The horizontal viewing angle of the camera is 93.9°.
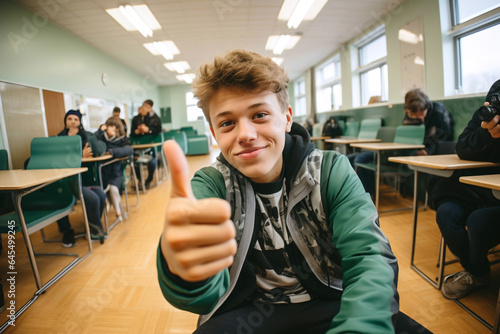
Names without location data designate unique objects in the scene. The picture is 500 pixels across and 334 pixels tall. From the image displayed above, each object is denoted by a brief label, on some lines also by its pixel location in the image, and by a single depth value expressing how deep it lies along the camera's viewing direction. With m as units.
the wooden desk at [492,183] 0.96
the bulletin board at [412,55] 3.64
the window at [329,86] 7.04
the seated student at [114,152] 2.77
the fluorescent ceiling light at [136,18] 3.77
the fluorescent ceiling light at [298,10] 3.85
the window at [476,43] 2.72
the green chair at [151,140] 4.81
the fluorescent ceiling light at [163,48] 5.48
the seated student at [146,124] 4.77
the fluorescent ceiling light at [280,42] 5.45
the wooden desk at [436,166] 1.33
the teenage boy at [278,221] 0.57
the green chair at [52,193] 1.68
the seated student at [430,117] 2.74
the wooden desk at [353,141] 3.73
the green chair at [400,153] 2.78
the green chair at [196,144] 8.82
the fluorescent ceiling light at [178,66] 7.22
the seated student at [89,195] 2.29
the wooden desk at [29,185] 1.41
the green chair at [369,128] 4.38
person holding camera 1.25
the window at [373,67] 4.92
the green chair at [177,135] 7.13
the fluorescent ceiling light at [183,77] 8.91
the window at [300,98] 10.13
